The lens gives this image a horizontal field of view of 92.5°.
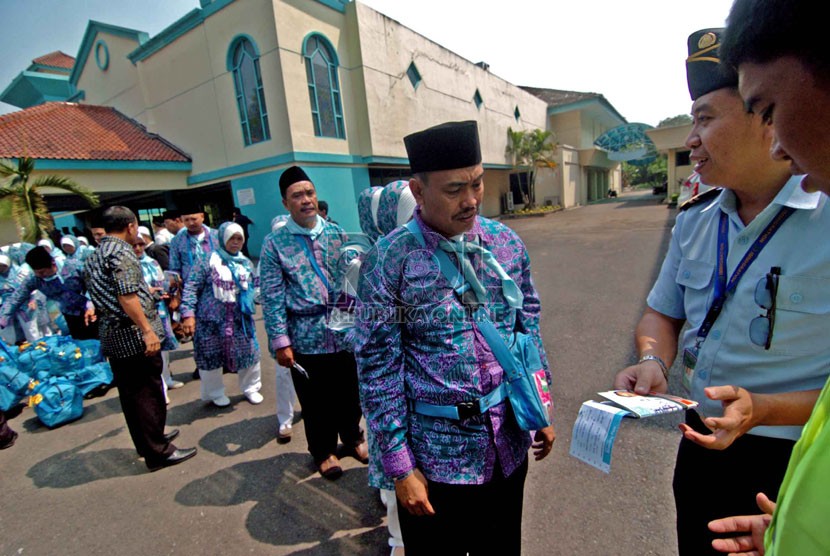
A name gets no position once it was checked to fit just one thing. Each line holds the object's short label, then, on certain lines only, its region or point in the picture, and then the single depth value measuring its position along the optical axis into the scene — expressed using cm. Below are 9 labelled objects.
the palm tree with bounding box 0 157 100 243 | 975
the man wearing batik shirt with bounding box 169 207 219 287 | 438
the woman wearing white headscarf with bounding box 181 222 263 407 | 379
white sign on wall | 1292
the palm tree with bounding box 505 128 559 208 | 2466
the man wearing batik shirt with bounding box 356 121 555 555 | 143
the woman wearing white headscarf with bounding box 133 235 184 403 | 454
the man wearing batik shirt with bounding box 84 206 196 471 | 289
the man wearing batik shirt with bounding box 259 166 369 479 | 280
